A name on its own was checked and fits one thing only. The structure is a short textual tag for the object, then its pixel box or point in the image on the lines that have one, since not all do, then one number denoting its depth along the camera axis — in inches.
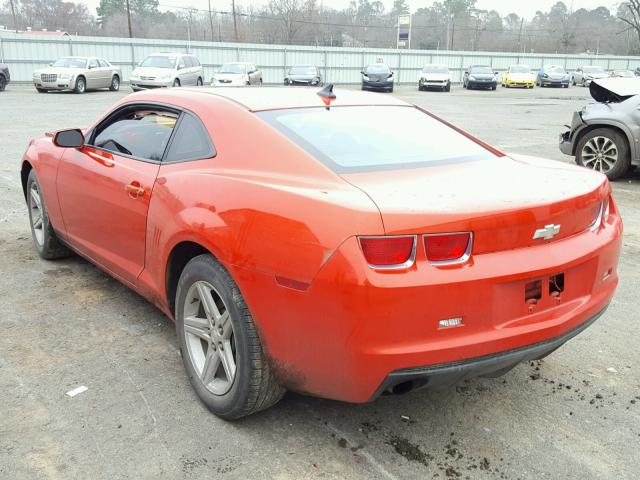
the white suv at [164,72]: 991.6
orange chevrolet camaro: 90.7
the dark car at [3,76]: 1048.5
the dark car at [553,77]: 1718.8
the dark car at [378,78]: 1327.5
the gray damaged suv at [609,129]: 343.9
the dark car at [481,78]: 1508.4
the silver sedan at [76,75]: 997.8
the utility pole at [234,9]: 2505.7
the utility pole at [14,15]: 2910.9
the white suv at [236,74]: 1131.9
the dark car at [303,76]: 1268.5
